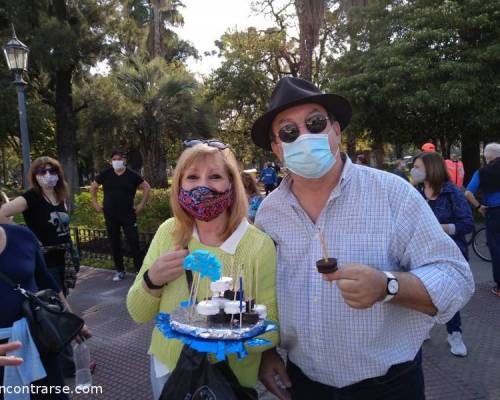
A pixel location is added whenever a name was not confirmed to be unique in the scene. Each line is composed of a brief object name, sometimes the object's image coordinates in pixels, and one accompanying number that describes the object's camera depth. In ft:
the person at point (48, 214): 14.87
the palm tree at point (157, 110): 66.33
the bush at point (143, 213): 29.99
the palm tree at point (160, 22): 77.30
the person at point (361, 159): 39.32
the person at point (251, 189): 19.00
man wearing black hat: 5.38
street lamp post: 28.35
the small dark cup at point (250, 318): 5.29
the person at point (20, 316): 7.88
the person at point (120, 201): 23.35
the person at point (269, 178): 64.54
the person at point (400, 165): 32.99
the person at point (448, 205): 13.41
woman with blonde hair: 6.14
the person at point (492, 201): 19.43
